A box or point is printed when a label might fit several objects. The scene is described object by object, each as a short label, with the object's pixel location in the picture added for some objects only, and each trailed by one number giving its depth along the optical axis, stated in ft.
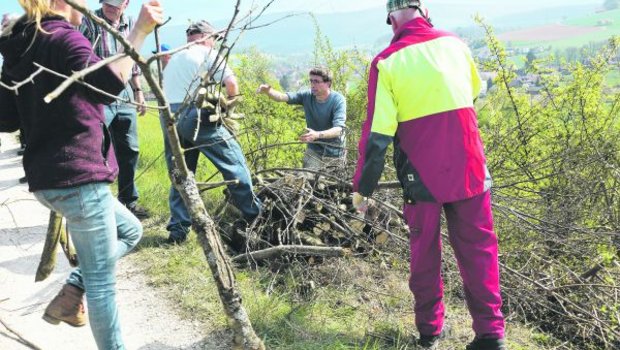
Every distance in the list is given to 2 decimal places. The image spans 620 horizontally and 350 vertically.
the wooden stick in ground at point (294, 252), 12.38
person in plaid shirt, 14.82
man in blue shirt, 16.58
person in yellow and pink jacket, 8.48
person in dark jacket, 6.77
